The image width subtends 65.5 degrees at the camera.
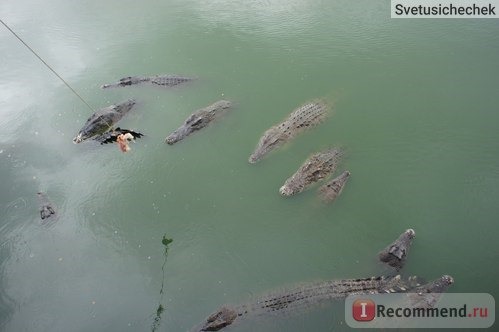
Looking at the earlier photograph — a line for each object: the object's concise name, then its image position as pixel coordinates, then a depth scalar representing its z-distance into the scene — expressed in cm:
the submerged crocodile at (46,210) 705
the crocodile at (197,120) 794
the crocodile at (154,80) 900
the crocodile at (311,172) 684
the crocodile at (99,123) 819
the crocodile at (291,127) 750
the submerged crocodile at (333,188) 669
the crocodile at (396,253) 578
